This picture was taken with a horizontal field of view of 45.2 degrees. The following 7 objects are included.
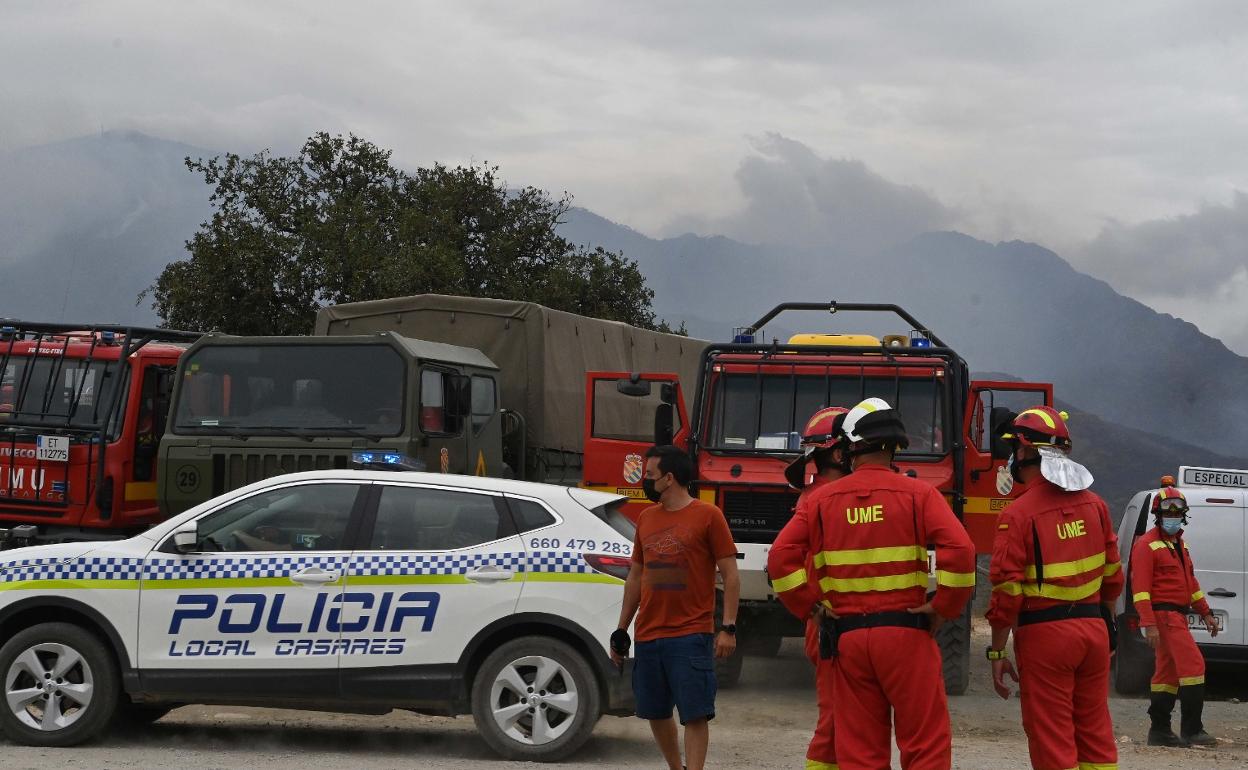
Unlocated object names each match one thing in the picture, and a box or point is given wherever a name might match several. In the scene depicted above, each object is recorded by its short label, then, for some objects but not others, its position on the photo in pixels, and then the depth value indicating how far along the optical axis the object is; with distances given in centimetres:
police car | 818
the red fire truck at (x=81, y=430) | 1223
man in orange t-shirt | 687
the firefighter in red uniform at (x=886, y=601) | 537
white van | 1175
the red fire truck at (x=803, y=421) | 1138
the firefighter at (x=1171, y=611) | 966
